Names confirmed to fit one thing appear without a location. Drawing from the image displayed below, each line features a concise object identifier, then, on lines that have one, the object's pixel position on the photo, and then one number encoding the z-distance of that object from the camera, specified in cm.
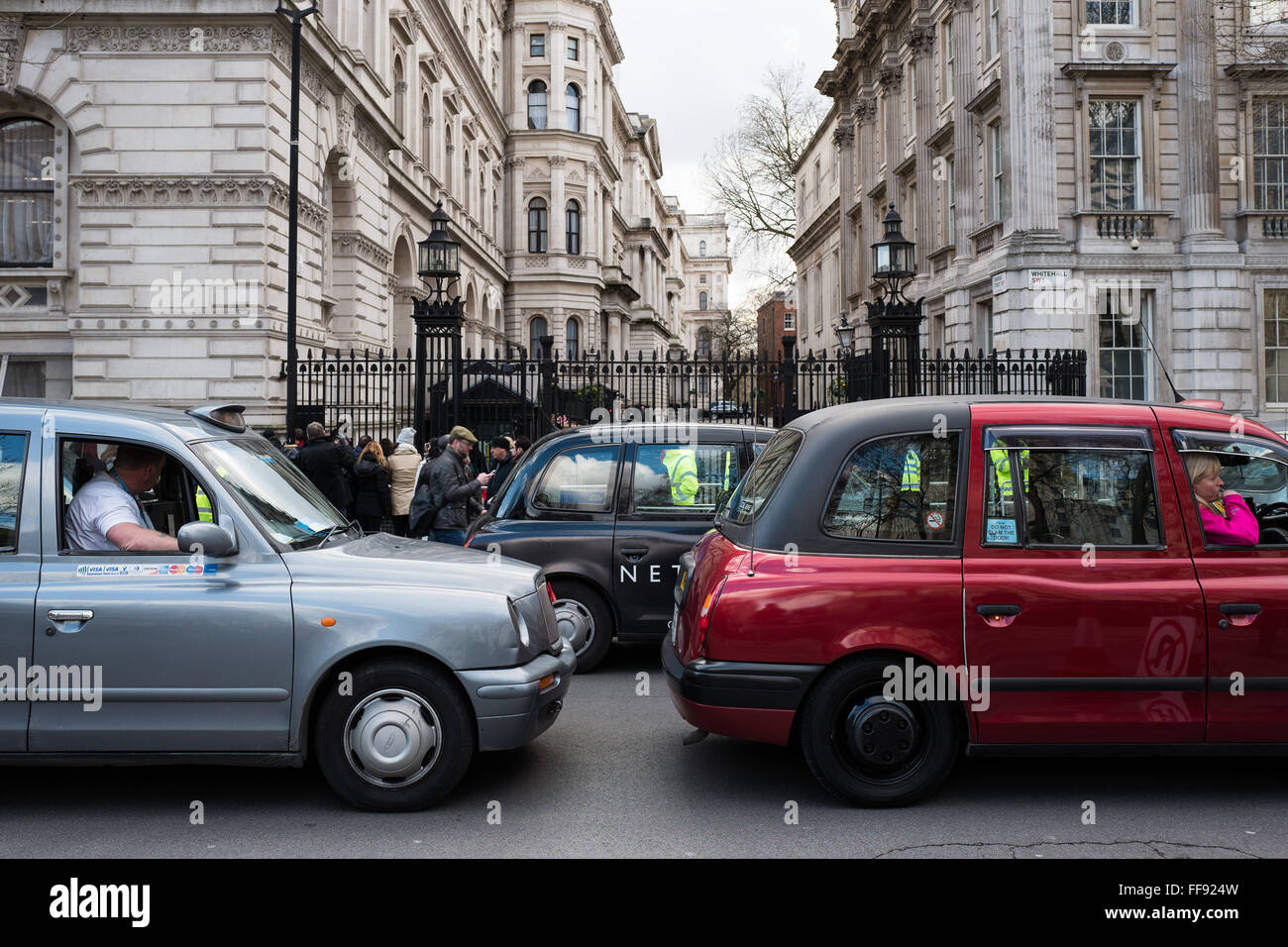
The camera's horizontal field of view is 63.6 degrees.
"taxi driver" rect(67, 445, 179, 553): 501
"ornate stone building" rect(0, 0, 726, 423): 2025
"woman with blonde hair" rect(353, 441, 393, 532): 1298
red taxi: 489
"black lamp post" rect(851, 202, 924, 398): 1551
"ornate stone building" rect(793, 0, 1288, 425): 2330
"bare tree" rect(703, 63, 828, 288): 4912
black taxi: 806
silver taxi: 474
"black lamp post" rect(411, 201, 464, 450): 1579
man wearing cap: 1106
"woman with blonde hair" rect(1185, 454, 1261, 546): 511
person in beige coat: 1339
